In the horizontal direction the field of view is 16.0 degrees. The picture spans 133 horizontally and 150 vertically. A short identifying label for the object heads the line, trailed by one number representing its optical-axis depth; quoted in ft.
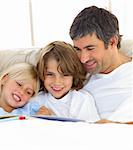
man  5.19
